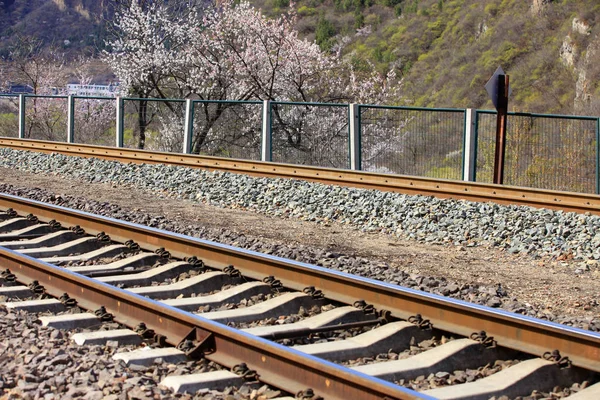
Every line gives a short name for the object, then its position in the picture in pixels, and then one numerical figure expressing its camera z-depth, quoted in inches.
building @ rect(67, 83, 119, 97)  1818.0
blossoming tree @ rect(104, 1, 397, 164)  1116.5
